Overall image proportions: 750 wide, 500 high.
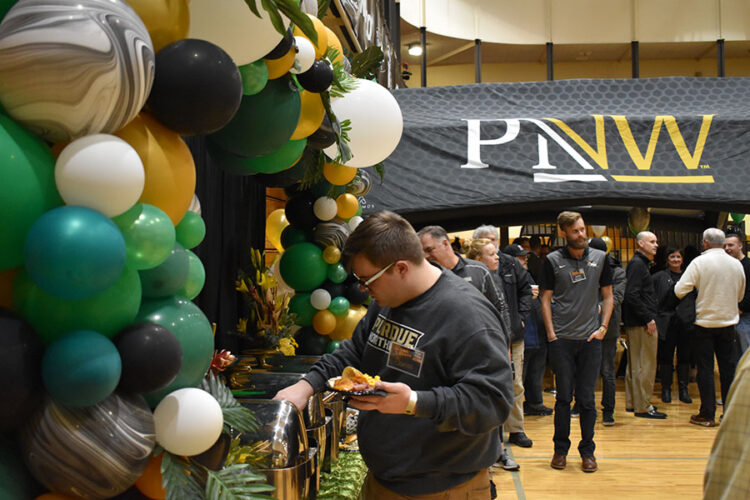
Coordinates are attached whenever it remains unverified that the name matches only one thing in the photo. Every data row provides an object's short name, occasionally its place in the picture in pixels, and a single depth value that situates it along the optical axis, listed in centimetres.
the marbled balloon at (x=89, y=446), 104
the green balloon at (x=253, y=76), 154
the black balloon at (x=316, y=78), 191
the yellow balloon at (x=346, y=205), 383
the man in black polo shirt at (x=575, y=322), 434
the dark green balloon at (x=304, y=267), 366
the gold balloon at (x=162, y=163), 118
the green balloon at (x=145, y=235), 111
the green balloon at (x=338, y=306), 373
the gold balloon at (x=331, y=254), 369
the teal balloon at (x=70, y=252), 95
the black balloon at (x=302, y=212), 373
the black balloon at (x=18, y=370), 97
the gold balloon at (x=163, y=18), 119
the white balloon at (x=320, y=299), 368
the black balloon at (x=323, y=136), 225
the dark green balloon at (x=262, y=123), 171
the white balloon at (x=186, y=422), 118
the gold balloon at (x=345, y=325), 378
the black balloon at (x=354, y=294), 386
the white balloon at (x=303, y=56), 177
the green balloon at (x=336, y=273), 374
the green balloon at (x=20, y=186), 93
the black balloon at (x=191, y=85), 118
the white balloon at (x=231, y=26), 135
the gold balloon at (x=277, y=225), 410
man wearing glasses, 158
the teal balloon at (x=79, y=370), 100
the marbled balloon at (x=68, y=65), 98
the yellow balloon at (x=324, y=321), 371
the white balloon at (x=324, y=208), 368
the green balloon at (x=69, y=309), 103
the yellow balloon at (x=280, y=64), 166
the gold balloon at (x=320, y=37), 201
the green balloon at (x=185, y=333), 123
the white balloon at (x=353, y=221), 392
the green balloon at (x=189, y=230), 142
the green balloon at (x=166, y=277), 125
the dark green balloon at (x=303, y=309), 375
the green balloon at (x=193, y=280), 139
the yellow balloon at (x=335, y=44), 233
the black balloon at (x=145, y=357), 110
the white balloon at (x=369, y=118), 264
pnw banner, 523
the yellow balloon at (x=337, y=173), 319
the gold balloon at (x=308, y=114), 207
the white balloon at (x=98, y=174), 100
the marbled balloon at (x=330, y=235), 370
